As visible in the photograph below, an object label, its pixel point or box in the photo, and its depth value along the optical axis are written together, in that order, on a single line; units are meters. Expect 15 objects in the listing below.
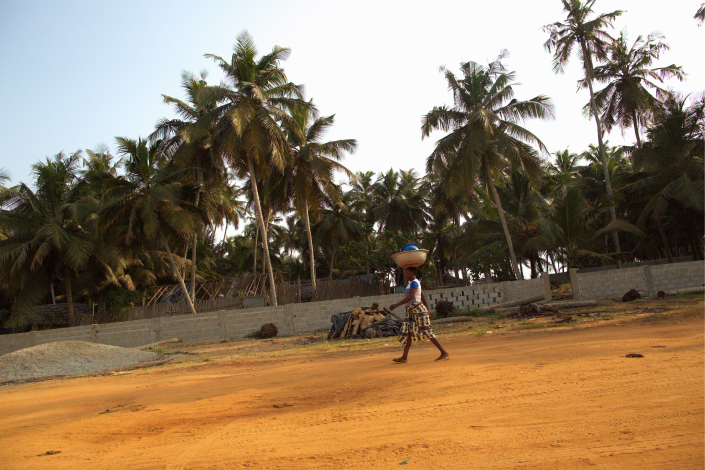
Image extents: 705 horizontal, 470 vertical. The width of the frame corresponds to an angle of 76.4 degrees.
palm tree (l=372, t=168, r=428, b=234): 36.50
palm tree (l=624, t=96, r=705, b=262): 18.25
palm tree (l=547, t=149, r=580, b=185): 37.44
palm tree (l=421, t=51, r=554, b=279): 19.84
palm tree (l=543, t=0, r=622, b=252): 23.80
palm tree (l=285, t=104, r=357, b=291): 22.98
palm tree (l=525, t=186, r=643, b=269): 18.55
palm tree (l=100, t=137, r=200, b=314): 19.47
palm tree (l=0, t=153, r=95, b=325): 20.45
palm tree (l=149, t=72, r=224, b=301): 21.27
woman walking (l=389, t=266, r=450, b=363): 6.90
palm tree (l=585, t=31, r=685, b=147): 23.56
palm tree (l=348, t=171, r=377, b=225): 36.68
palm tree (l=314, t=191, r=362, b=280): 34.22
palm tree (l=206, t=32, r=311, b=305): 19.12
